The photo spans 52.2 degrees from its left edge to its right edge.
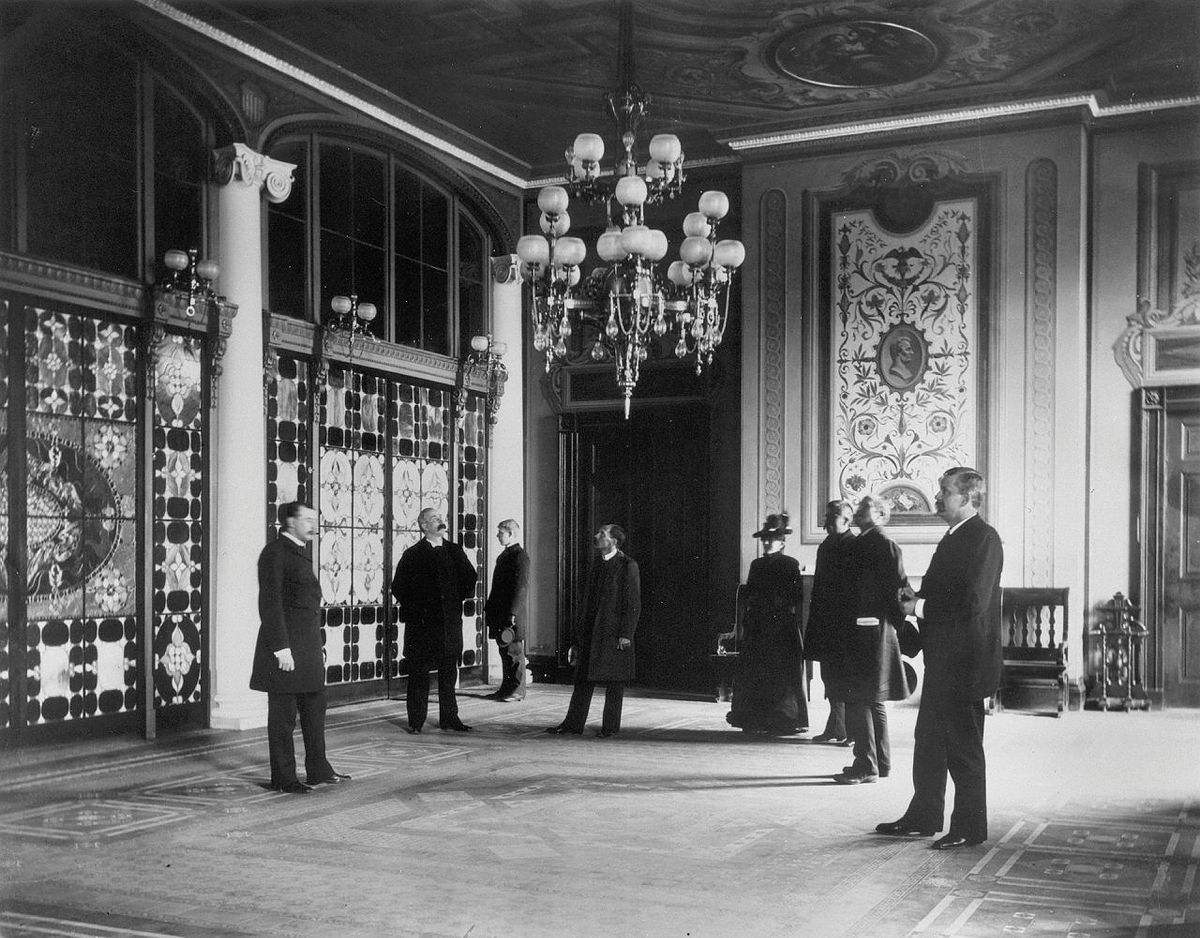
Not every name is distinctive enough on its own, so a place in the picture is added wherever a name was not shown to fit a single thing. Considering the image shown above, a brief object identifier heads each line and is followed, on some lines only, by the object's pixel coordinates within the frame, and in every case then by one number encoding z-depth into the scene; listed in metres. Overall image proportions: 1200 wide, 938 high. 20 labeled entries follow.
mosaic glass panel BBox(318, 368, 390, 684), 8.90
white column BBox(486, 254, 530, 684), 10.63
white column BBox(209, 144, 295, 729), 7.75
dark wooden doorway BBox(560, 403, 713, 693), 10.32
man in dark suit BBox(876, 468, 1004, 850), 4.84
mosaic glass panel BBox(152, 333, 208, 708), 7.50
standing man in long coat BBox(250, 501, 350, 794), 5.86
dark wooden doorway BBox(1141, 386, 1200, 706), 8.93
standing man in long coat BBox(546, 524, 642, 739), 7.62
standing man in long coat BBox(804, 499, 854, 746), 6.67
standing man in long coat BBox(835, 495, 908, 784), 6.26
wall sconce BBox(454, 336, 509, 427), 10.27
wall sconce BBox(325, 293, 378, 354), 8.82
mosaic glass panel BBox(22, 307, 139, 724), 6.74
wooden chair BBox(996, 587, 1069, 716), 8.66
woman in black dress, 7.61
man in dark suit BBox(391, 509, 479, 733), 7.74
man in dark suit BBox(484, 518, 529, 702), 9.10
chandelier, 6.45
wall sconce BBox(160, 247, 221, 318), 7.41
